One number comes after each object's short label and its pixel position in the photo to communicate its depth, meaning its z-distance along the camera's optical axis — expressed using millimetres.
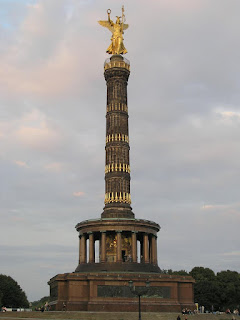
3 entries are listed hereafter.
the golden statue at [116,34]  59844
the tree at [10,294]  74125
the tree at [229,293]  71750
